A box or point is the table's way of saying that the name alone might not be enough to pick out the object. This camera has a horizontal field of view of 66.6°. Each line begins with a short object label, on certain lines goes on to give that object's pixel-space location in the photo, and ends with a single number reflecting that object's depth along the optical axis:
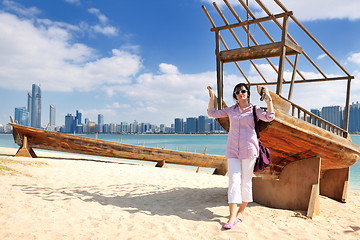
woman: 3.44
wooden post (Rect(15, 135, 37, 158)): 9.88
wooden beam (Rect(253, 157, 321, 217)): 4.38
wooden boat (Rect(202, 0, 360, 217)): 4.04
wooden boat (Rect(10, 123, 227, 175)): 10.09
